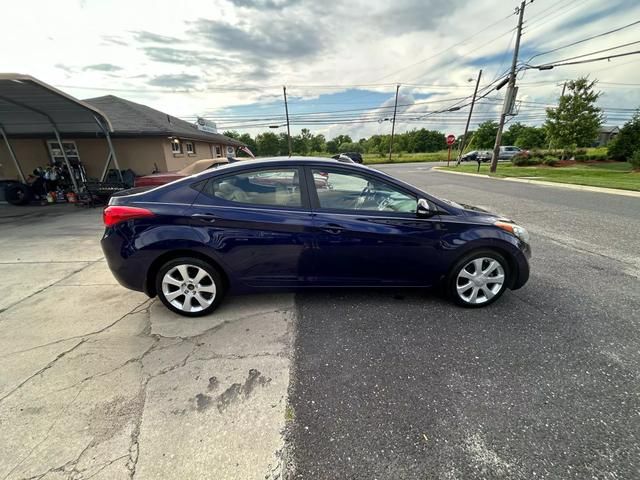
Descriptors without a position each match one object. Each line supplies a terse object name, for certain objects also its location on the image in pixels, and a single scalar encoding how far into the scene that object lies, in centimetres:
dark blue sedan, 269
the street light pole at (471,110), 2767
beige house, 1204
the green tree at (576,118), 2204
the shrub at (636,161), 1742
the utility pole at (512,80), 1627
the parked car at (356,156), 2782
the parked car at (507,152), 3503
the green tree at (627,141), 2394
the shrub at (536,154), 2422
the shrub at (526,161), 2389
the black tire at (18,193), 1027
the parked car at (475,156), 3519
